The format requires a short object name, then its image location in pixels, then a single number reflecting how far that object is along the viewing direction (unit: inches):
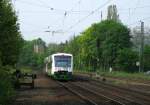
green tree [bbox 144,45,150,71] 2469.6
